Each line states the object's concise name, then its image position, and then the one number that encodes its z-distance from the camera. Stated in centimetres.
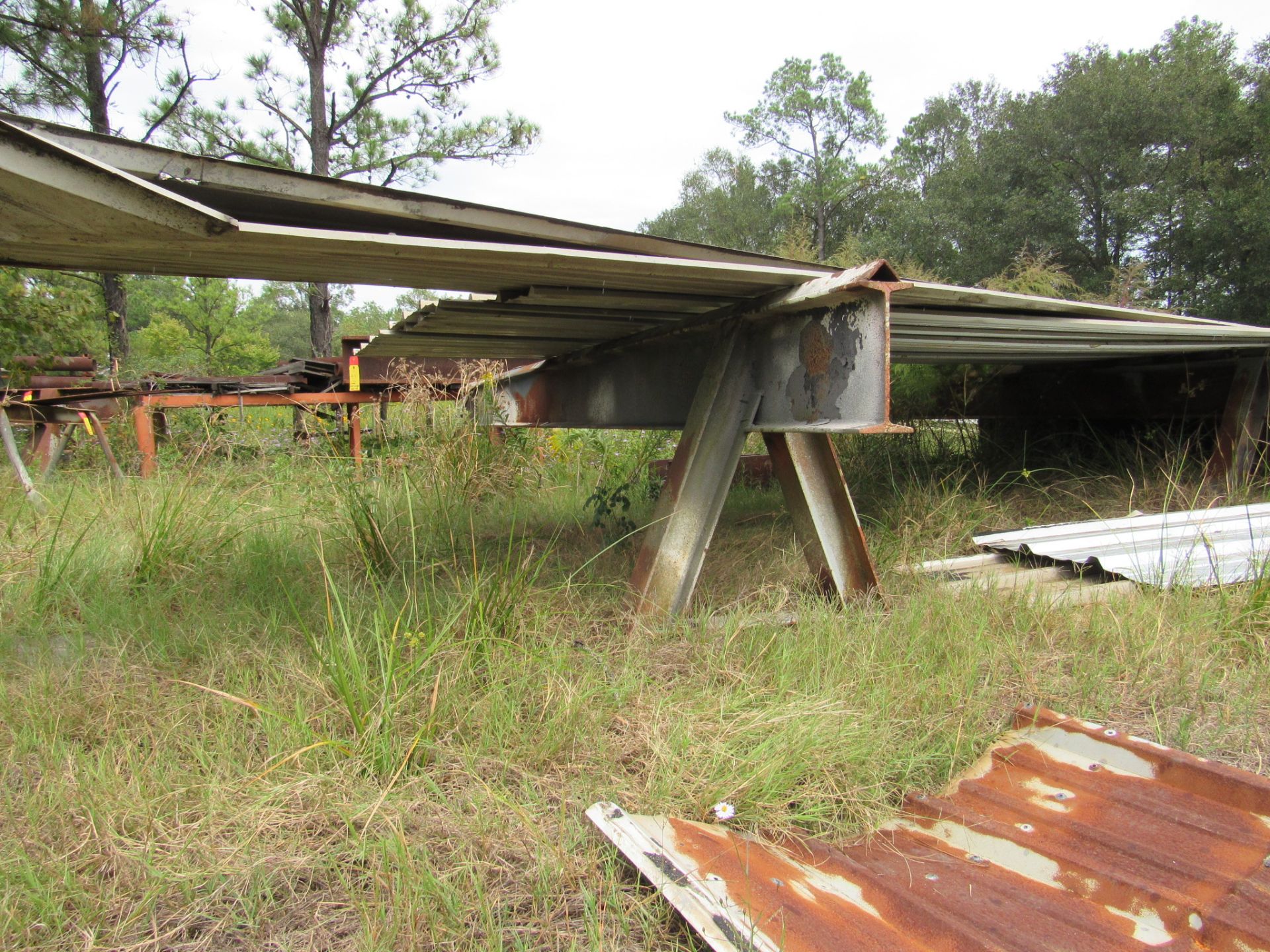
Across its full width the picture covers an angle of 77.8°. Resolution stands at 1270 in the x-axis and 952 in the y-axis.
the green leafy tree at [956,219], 3088
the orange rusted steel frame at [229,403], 796
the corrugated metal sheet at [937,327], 364
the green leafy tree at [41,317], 629
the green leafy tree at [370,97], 1612
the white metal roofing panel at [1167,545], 381
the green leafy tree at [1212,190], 2391
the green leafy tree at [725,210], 4659
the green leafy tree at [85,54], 1287
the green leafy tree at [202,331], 2705
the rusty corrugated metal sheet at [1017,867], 162
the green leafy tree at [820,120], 4281
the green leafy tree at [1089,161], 2697
